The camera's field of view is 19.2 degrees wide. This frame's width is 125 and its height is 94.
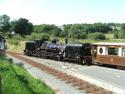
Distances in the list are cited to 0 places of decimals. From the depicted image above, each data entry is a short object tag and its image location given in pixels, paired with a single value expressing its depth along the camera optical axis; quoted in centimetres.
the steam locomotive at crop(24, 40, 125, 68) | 3447
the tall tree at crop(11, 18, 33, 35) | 12376
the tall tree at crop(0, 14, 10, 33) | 13519
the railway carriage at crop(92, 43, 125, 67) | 3372
